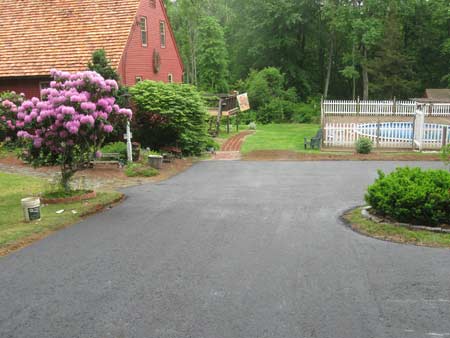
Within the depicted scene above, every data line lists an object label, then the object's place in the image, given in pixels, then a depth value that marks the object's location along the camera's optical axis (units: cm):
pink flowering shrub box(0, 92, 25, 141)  1662
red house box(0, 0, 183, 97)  2325
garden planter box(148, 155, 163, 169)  1831
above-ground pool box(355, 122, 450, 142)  2233
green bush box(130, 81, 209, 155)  2038
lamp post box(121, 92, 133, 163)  1773
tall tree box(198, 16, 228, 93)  4719
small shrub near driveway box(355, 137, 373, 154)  2130
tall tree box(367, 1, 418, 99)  4303
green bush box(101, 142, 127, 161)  1867
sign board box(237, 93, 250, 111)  3288
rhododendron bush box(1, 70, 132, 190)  1124
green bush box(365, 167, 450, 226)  904
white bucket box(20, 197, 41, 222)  1020
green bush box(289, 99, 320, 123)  4297
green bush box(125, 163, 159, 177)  1678
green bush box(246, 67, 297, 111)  4300
